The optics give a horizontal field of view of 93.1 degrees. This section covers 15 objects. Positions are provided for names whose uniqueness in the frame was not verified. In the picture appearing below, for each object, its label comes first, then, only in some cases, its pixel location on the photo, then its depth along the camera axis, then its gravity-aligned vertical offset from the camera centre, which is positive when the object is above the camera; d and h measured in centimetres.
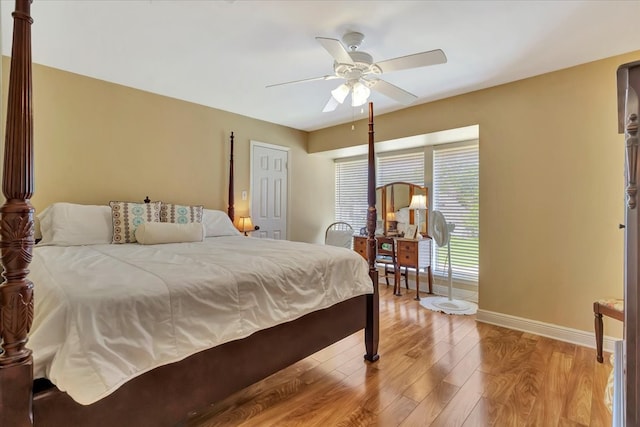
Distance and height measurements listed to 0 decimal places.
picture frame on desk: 408 -26
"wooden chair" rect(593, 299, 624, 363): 207 -69
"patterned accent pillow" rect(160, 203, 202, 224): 297 -3
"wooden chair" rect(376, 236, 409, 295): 401 -61
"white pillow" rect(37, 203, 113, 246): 242 -12
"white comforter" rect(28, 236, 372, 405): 100 -39
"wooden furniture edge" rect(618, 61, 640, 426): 62 -9
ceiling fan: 192 +101
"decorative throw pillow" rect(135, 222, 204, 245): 257 -19
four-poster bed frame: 87 -60
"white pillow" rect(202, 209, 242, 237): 331 -14
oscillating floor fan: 341 -34
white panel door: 425 +32
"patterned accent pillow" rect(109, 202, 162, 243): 264 -6
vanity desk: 381 -56
